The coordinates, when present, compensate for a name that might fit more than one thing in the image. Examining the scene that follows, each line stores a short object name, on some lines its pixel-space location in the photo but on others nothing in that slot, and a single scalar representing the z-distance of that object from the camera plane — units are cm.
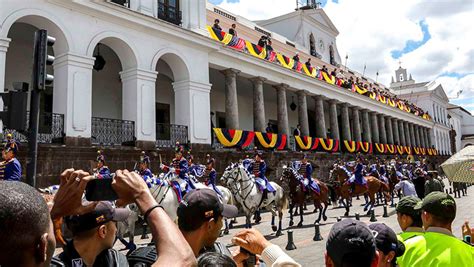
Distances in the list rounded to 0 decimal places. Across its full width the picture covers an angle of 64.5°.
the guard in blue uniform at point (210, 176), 1299
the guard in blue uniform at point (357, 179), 1607
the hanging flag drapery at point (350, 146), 2962
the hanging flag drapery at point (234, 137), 1842
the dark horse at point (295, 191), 1370
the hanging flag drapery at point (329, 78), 2853
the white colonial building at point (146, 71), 1334
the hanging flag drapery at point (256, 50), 2142
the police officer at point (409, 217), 369
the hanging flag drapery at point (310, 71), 2626
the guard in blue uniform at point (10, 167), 856
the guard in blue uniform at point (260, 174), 1249
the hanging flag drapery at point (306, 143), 2400
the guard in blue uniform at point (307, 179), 1387
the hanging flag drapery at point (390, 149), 3629
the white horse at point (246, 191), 1209
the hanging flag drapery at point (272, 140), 2083
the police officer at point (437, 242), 300
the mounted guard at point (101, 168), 1083
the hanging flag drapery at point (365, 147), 3162
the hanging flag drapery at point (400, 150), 3899
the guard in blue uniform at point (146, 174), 1078
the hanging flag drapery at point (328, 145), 2625
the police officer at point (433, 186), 996
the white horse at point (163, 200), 944
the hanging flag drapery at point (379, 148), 3430
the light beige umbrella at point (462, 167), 616
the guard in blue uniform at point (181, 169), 1143
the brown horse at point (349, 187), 1603
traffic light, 568
